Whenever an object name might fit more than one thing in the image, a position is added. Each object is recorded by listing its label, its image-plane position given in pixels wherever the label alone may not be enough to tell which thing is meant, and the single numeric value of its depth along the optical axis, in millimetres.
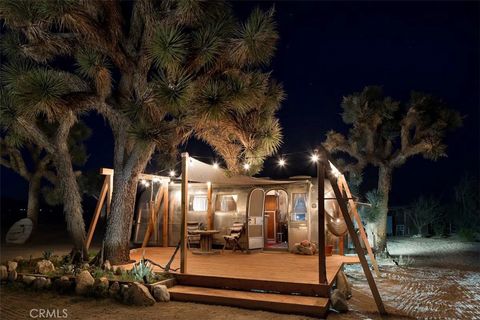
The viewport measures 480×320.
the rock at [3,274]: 7695
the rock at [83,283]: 6848
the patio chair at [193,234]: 10977
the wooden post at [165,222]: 12543
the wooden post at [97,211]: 8959
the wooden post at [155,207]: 11001
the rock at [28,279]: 7379
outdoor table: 10562
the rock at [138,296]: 6312
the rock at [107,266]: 7520
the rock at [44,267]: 7633
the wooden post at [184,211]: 7254
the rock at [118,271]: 7320
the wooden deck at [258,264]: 6991
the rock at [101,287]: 6721
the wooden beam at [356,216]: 8727
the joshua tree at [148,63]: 7277
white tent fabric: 8144
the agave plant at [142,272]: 6895
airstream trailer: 10867
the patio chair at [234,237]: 10812
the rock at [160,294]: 6543
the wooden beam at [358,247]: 6078
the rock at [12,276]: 7655
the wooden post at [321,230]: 6184
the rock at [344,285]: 7096
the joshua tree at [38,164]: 16500
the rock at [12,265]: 7812
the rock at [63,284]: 7055
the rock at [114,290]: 6651
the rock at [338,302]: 6059
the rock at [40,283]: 7227
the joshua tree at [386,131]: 12672
